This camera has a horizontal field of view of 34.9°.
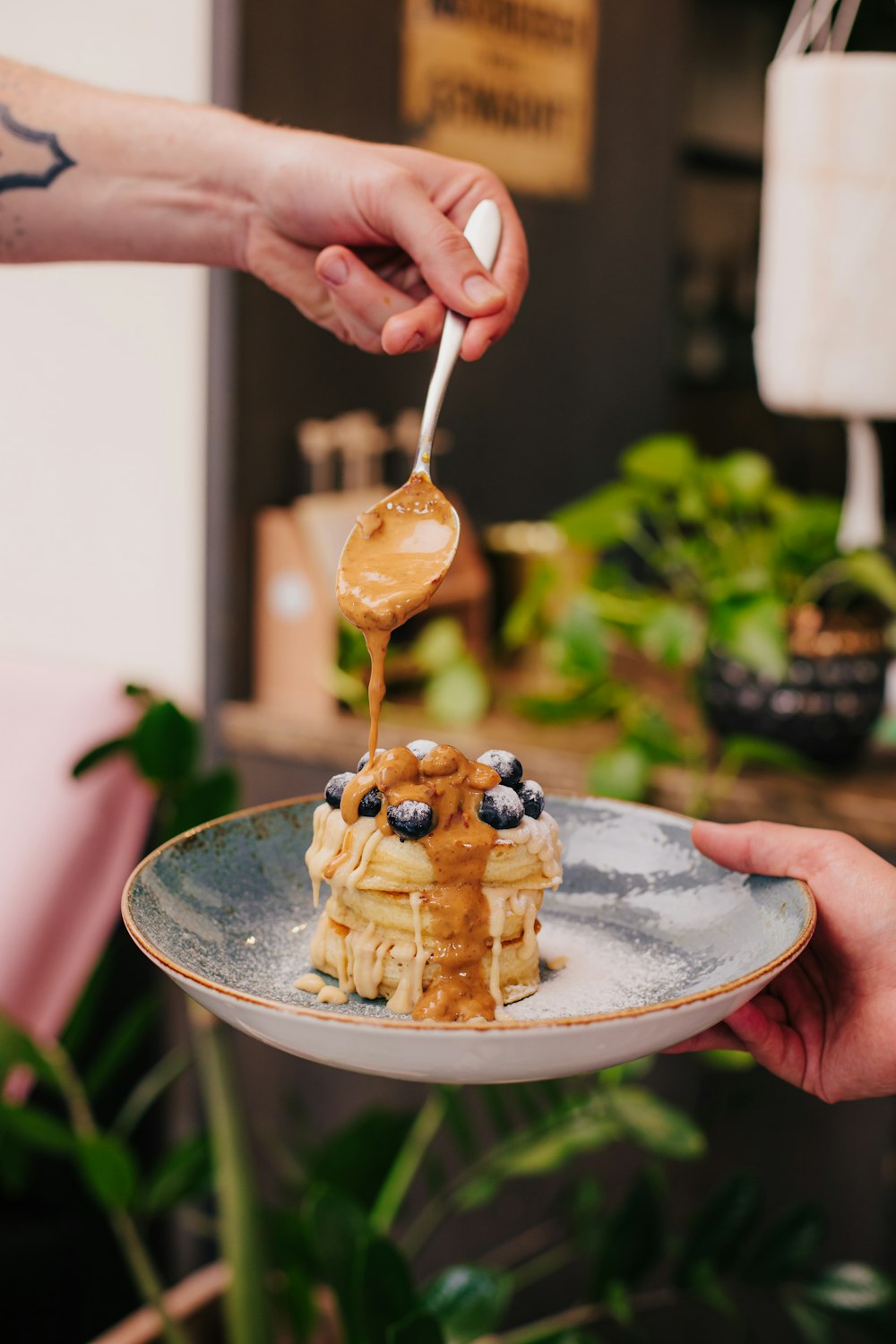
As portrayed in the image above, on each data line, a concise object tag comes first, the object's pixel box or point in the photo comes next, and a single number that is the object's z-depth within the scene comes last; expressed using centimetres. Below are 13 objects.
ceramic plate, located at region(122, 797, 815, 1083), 83
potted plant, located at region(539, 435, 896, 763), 207
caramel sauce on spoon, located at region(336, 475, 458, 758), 106
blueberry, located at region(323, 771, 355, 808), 108
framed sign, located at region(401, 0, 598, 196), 268
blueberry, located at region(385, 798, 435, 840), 102
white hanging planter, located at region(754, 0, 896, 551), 202
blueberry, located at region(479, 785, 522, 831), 104
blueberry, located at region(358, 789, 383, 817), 105
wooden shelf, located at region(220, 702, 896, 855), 204
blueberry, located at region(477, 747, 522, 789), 109
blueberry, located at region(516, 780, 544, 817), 109
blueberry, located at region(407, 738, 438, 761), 108
